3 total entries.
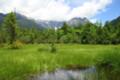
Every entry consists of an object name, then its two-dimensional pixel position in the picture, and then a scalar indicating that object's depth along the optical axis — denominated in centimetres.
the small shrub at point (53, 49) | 1318
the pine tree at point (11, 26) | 2482
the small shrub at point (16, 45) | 1781
